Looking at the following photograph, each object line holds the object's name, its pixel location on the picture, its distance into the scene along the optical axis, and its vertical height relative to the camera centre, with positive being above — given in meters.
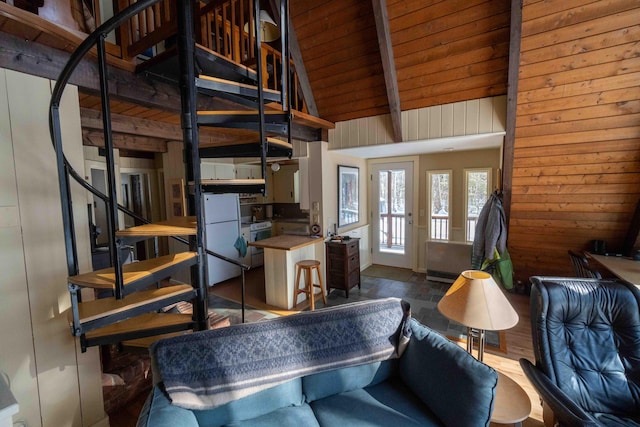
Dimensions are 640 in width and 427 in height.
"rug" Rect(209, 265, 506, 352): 3.16 -1.47
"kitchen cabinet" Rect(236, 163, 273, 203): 5.49 +0.41
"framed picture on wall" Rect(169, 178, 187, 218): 4.39 -0.02
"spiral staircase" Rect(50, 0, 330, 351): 1.41 +0.04
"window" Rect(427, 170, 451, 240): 4.91 -0.25
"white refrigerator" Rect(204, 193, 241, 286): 4.54 -0.58
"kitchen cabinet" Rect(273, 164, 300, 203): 6.12 +0.19
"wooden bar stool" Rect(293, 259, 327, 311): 3.59 -1.08
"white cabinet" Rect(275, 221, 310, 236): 5.97 -0.68
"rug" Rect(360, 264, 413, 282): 4.94 -1.46
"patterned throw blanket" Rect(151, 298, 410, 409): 1.49 -0.88
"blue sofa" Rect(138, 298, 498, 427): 1.42 -0.98
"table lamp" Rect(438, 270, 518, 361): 1.52 -0.63
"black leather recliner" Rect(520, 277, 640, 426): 1.59 -0.91
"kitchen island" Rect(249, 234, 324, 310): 3.67 -0.92
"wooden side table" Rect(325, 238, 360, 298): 4.13 -1.03
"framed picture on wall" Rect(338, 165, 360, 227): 4.54 -0.05
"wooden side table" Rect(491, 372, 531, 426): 1.42 -1.12
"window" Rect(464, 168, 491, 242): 4.60 -0.08
